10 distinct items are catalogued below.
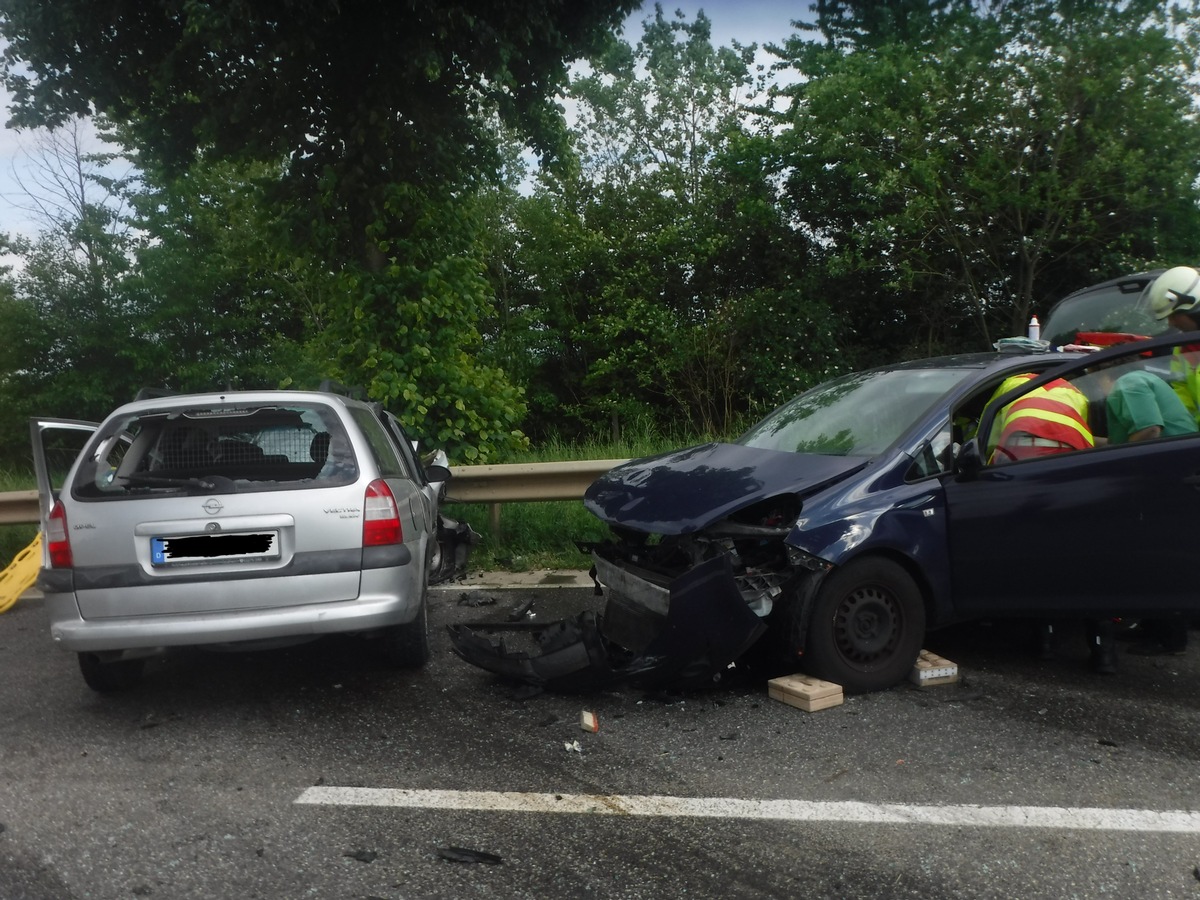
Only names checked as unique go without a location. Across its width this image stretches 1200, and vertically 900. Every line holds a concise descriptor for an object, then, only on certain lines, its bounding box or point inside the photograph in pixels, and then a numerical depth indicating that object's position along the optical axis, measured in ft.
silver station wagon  14.51
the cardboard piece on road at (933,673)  15.57
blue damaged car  14.70
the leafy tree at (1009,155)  48.11
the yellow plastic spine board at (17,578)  24.95
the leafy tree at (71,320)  73.82
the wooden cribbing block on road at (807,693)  14.58
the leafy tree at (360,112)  35.06
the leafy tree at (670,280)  63.67
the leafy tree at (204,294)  74.59
